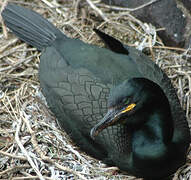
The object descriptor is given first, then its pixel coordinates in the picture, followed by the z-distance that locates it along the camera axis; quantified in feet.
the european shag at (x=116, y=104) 16.03
